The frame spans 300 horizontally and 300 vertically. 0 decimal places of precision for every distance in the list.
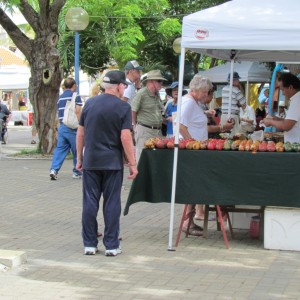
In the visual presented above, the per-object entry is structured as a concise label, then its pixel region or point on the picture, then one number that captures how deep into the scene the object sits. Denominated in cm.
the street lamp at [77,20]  1667
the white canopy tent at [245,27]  706
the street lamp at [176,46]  2008
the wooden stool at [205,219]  775
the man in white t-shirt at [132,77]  1166
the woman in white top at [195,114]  838
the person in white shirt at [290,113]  819
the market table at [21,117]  4059
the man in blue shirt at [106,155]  718
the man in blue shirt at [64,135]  1282
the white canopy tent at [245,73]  2068
